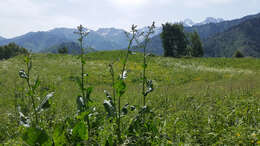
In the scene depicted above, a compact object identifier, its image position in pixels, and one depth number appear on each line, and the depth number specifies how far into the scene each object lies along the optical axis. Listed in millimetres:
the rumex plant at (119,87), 3787
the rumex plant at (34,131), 2980
